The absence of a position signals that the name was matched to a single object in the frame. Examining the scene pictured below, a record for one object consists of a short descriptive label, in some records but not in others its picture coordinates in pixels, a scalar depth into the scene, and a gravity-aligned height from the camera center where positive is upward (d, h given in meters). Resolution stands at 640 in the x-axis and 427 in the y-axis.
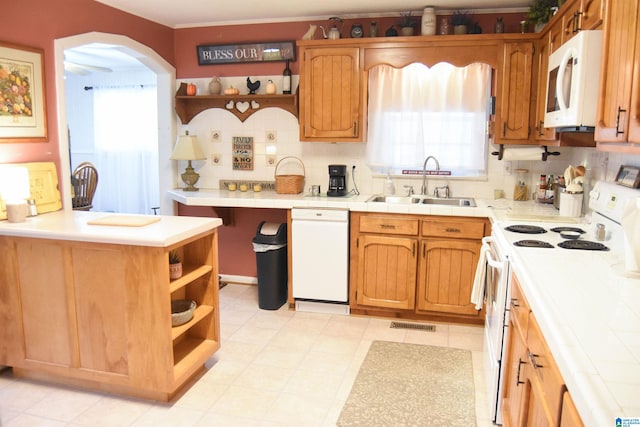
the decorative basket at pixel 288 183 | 4.30 -0.26
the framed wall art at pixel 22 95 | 3.01 +0.36
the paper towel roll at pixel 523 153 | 3.71 +0.02
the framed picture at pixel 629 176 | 2.33 -0.10
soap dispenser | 4.27 -0.27
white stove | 2.12 -0.41
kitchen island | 2.52 -0.79
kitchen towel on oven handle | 2.87 -0.72
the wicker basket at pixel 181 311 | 2.71 -0.89
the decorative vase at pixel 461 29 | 3.79 +0.96
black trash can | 4.03 -0.88
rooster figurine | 4.42 +0.60
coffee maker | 4.18 -0.21
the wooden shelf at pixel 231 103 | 4.45 +0.46
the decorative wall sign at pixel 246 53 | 4.36 +0.91
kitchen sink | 4.06 -0.37
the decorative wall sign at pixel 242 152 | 4.64 +0.02
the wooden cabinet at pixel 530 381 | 1.24 -0.69
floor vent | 3.73 -1.30
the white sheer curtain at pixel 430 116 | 4.03 +0.32
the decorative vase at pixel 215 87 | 4.51 +0.60
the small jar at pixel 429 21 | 3.82 +1.03
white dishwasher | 3.85 -0.78
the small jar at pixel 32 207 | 3.05 -0.33
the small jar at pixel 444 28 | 3.83 +0.98
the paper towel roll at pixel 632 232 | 1.79 -0.27
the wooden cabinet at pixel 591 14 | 2.16 +0.65
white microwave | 2.22 +0.35
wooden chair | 5.55 -0.35
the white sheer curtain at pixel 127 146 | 6.90 +0.10
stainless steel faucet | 4.15 -0.16
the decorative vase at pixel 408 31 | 3.91 +0.97
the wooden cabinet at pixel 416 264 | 3.67 -0.82
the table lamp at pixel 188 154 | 4.48 +0.00
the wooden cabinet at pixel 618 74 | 1.77 +0.32
